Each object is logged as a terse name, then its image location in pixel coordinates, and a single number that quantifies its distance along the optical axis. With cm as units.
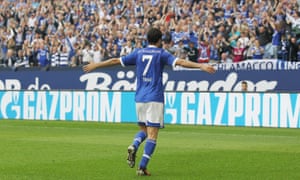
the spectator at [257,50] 2784
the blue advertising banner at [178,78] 2803
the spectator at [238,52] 2840
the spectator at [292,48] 2725
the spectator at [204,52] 2942
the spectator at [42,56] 3427
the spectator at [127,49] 3122
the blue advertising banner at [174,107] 2534
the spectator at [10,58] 3562
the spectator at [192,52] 2964
